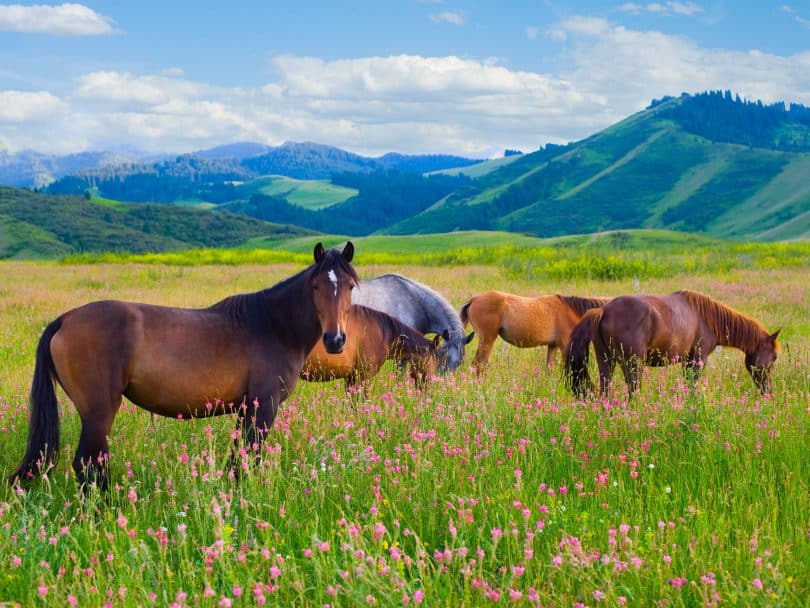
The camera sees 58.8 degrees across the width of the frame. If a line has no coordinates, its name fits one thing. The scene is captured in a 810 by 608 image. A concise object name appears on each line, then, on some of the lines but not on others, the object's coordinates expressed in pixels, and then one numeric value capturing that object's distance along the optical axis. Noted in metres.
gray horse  10.08
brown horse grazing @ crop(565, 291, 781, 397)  8.28
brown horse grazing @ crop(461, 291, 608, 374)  11.35
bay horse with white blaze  5.07
